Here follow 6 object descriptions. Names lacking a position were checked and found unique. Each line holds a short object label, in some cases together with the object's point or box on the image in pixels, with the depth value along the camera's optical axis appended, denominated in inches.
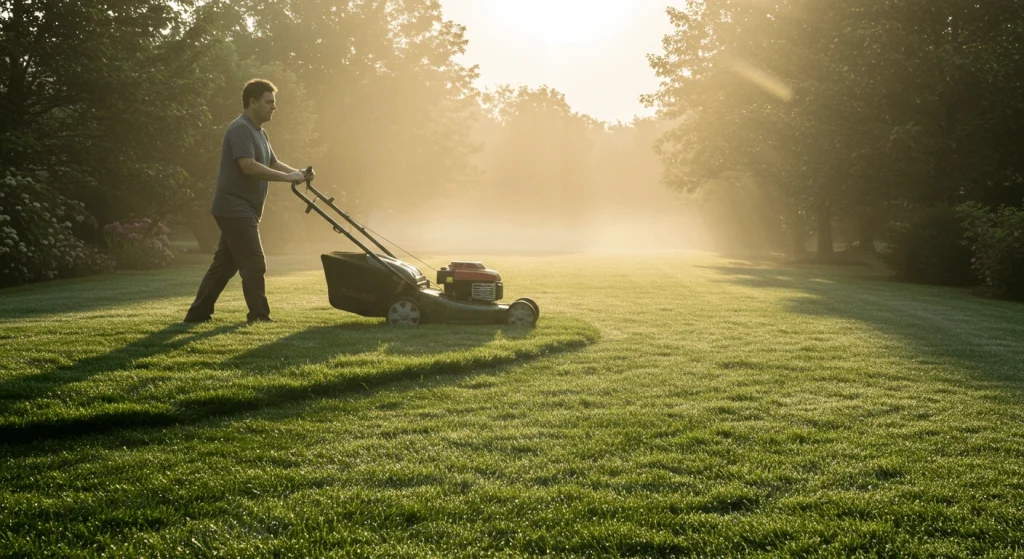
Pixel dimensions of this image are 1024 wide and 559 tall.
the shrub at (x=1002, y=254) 721.6
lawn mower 381.1
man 350.9
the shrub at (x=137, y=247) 961.5
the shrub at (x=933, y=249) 899.4
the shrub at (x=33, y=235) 701.9
